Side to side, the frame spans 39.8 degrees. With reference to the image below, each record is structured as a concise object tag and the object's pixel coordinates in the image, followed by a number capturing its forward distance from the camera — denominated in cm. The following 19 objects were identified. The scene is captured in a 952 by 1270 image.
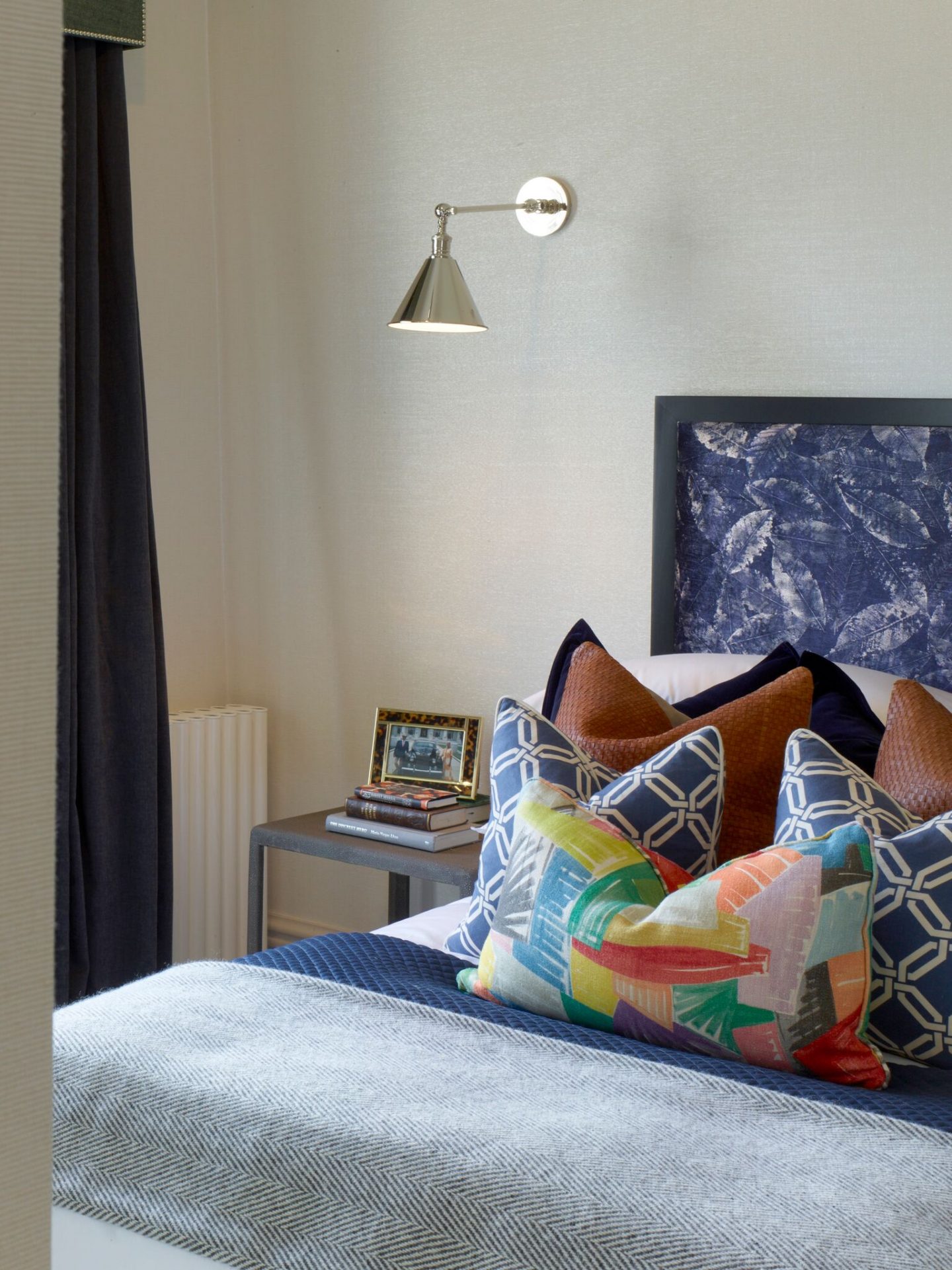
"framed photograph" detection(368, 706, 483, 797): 278
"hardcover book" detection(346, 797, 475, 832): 260
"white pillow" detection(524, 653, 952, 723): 228
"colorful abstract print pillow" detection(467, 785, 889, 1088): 136
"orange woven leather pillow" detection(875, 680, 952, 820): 168
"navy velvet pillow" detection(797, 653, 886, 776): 192
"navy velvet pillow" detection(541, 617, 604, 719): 217
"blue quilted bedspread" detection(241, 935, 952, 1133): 131
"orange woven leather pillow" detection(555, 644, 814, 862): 182
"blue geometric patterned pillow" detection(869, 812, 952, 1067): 143
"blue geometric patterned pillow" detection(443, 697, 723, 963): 169
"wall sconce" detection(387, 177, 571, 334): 252
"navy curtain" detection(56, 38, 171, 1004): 275
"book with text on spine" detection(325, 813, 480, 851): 256
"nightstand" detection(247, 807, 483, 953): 245
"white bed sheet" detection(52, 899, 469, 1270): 120
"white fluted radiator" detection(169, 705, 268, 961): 305
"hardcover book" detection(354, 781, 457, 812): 262
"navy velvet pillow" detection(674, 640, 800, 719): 208
